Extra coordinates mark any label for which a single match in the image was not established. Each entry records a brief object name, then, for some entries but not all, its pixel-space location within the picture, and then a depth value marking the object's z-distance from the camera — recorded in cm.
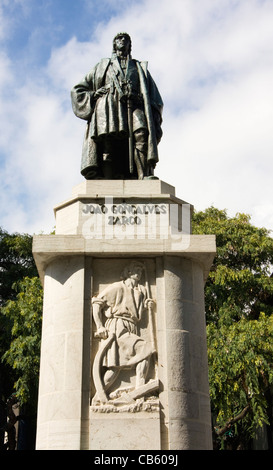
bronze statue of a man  1082
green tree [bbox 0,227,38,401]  3023
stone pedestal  835
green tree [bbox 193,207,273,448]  2122
